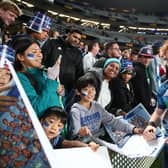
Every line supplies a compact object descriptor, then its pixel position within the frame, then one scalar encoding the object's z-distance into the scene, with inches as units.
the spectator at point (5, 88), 24.0
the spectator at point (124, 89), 105.2
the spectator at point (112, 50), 127.3
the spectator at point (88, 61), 113.2
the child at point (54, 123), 49.2
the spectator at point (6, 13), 86.5
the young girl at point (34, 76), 59.6
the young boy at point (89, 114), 70.2
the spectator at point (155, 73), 130.8
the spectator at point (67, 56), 101.3
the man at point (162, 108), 64.3
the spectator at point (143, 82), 124.0
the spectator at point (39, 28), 93.9
